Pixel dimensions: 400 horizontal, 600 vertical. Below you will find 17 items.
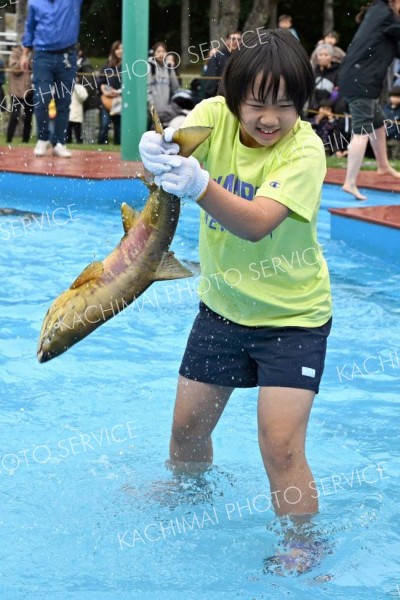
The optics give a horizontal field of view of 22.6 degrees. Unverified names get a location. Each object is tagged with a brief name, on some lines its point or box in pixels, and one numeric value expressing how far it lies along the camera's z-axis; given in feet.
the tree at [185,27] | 103.52
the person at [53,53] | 37.91
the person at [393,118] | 47.65
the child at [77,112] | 56.49
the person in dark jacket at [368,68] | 32.22
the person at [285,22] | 56.80
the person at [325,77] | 50.39
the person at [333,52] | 51.75
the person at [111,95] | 54.13
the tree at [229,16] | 77.77
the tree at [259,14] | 84.51
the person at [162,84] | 52.24
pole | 39.36
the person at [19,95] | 54.60
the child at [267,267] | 9.47
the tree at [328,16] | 92.43
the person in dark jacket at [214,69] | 50.40
